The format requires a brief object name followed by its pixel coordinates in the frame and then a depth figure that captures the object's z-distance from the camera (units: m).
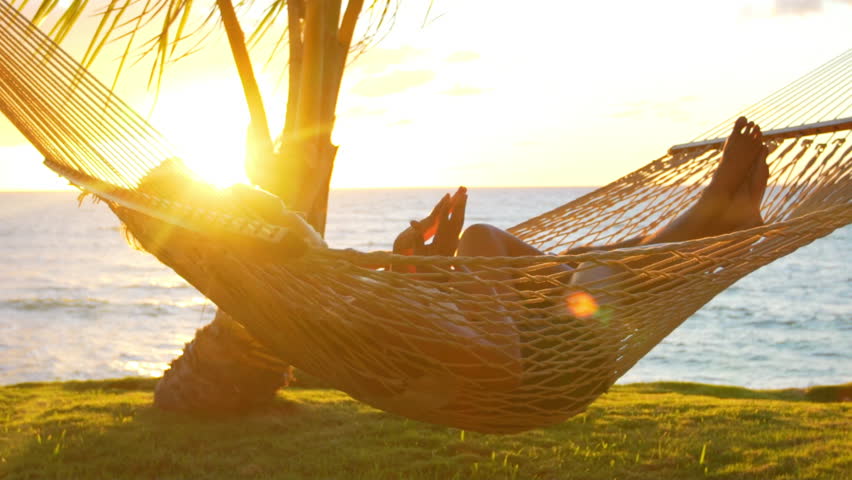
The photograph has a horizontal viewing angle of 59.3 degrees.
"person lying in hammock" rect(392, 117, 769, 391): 1.24
